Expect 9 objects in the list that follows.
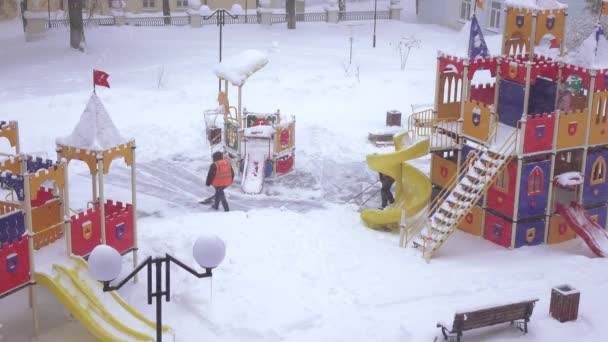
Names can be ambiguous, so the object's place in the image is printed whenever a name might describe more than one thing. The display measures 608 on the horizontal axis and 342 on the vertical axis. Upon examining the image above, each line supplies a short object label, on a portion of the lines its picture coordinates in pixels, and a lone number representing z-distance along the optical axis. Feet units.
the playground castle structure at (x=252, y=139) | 80.38
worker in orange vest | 71.36
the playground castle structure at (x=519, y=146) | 64.59
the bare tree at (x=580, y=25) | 115.85
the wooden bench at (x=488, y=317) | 49.49
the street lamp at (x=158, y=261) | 36.94
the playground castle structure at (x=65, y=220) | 50.06
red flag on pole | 52.75
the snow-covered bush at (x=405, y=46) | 123.65
